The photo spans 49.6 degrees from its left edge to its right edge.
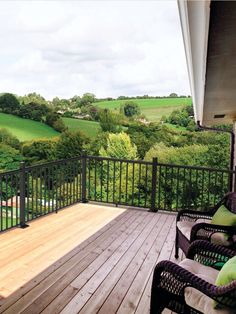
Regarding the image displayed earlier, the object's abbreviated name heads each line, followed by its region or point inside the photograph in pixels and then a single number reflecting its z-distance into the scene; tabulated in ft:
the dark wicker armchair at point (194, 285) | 4.41
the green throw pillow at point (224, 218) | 7.66
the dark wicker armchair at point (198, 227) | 7.47
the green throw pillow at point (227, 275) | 4.49
